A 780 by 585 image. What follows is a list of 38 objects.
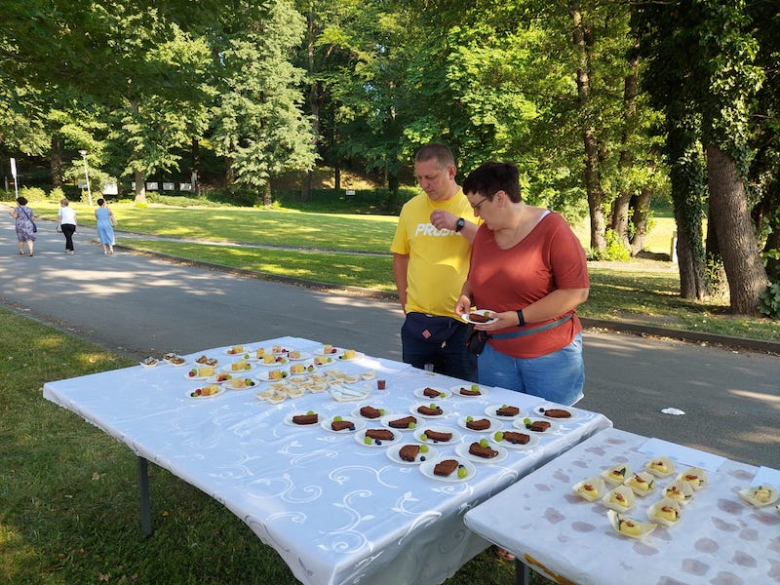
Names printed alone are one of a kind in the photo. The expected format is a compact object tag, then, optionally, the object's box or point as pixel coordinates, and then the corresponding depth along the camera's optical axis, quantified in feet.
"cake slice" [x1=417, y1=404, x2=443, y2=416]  8.69
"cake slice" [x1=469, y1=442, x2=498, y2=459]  7.16
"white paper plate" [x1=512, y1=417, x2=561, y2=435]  8.06
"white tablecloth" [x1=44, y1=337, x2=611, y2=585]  5.45
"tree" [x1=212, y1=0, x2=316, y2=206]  144.77
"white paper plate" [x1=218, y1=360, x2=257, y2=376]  11.08
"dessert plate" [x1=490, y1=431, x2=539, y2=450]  7.50
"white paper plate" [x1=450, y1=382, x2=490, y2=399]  9.75
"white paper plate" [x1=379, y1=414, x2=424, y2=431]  8.27
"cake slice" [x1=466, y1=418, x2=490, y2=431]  8.08
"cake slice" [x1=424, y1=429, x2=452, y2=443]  7.63
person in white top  55.98
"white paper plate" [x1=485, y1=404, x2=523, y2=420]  8.60
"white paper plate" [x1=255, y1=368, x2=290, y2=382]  10.56
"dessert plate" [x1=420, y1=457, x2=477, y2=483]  6.57
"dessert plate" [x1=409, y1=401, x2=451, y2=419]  8.70
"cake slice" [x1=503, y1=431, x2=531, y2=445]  7.58
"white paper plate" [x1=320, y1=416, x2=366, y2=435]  8.03
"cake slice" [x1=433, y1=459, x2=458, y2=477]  6.62
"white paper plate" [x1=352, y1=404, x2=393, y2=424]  8.53
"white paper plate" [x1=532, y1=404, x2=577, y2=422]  8.77
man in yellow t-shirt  11.55
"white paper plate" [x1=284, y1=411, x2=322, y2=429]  8.27
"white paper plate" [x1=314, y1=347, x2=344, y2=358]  12.53
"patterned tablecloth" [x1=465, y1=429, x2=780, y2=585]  4.97
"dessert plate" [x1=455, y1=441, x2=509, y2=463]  7.11
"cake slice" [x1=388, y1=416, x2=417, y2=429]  8.17
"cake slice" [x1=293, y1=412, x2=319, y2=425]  8.25
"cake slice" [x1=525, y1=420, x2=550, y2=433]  8.04
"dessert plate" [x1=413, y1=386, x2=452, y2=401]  9.56
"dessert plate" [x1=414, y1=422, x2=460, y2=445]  7.65
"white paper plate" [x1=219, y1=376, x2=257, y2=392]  9.95
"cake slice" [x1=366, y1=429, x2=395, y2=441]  7.68
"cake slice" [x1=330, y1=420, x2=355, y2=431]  8.02
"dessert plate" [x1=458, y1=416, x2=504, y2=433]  8.14
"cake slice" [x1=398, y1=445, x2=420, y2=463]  7.04
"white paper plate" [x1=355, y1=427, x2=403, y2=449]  7.54
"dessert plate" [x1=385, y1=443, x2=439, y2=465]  7.04
